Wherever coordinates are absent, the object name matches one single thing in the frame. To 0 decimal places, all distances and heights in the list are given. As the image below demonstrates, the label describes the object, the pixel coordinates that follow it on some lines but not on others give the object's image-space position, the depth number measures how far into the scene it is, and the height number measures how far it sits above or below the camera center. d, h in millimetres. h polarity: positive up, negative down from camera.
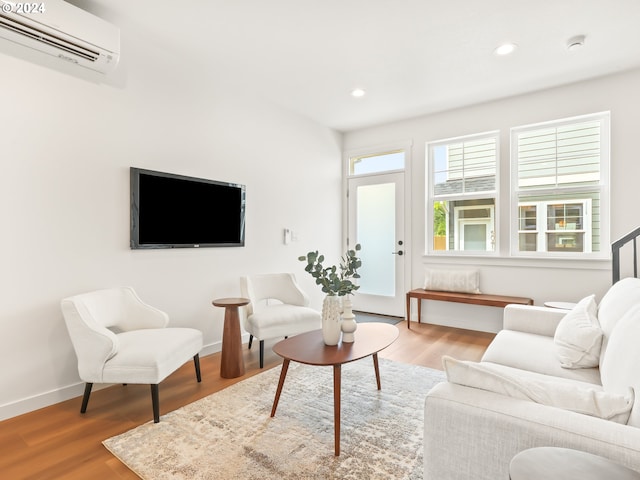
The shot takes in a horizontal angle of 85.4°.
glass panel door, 4863 +35
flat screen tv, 2855 +261
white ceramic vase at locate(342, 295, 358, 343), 2322 -562
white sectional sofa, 972 -532
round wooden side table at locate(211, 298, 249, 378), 2828 -861
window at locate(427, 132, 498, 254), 4227 +607
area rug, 1686 -1108
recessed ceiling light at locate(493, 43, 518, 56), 2885 +1633
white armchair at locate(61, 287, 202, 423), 2111 -695
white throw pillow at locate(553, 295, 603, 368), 1784 -532
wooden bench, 3777 -658
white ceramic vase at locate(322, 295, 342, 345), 2242 -517
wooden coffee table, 1914 -682
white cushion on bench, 4180 -489
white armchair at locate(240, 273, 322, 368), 3089 -673
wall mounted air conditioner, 1967 +1251
